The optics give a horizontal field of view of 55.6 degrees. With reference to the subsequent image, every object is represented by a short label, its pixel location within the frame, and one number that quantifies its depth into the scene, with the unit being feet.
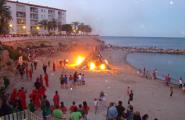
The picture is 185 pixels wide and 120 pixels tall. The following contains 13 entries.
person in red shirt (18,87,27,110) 31.67
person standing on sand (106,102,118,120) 25.82
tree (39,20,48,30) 193.66
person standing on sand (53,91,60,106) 32.42
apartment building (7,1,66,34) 175.75
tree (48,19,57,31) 194.14
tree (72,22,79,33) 279.16
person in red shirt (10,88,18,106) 30.35
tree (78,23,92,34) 293.04
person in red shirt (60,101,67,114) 30.90
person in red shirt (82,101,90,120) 28.41
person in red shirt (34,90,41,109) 32.82
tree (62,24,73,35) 224.25
